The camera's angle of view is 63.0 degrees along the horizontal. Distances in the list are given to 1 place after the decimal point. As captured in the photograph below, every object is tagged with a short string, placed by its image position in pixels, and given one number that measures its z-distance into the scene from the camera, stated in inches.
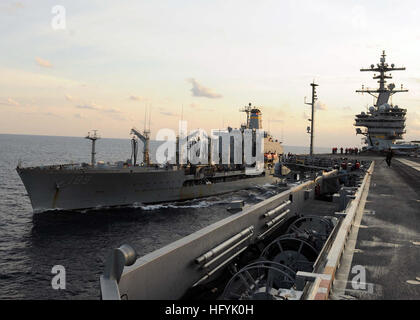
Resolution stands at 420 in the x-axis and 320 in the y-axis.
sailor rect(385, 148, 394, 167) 1636.1
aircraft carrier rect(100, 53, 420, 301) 230.4
